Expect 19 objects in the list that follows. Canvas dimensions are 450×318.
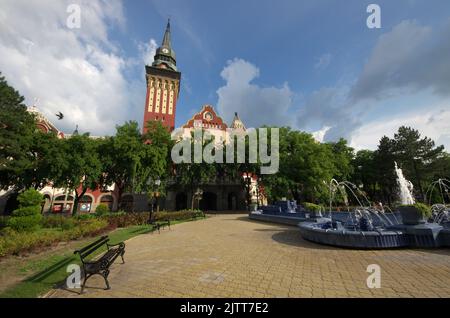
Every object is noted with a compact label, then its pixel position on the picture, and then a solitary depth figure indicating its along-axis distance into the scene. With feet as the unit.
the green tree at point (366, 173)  132.46
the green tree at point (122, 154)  78.18
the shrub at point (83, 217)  57.41
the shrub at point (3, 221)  47.24
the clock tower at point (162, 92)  148.15
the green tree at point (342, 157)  112.68
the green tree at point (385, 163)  123.54
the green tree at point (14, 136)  72.59
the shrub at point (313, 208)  44.32
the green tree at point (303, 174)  86.74
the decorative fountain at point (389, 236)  23.15
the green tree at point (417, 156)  114.42
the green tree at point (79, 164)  72.43
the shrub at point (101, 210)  65.93
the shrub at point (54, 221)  52.95
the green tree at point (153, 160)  80.12
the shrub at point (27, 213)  36.14
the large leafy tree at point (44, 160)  70.74
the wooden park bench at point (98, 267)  14.93
